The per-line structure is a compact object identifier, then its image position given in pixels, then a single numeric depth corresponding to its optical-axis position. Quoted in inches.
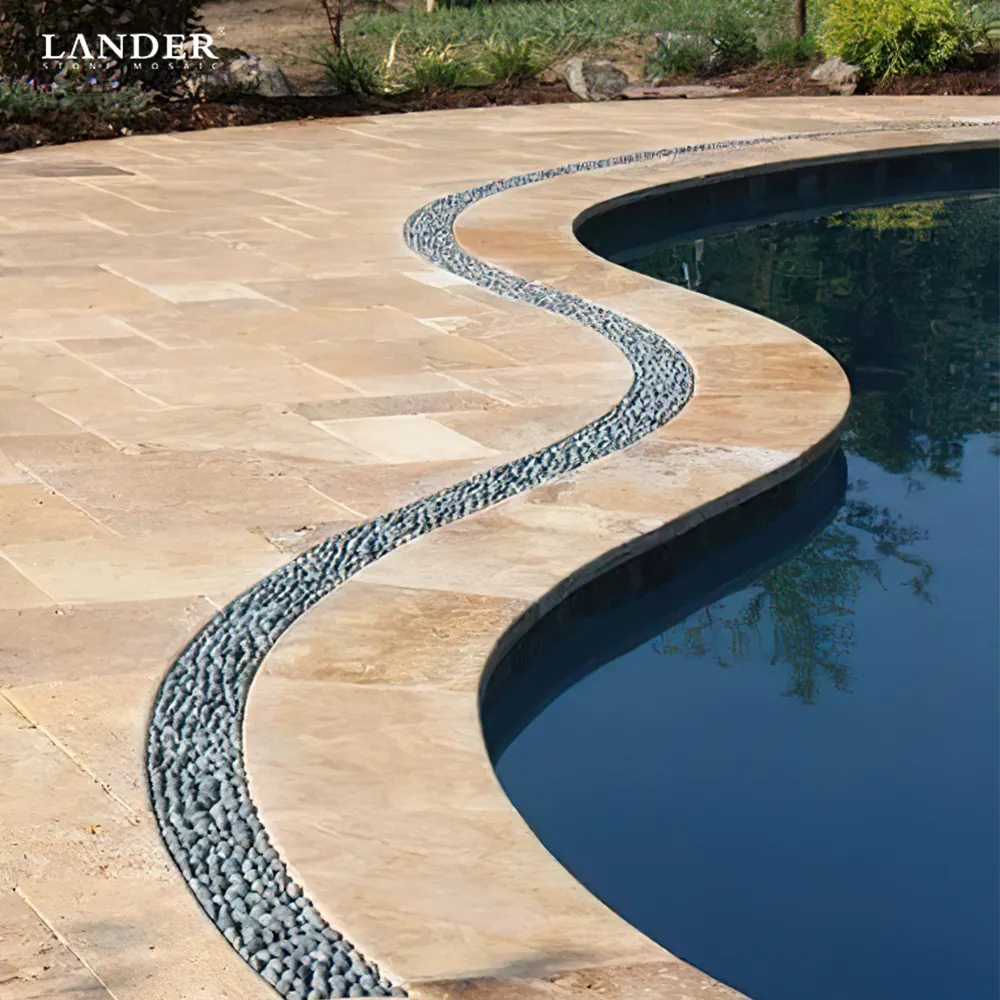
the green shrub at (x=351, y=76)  481.1
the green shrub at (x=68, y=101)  403.9
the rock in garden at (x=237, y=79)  454.0
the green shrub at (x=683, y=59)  521.7
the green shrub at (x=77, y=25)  413.1
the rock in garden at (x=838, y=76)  475.2
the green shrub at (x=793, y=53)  512.4
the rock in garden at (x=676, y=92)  488.4
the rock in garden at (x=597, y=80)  488.4
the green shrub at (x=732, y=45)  523.2
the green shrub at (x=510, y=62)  503.5
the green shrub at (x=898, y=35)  469.1
